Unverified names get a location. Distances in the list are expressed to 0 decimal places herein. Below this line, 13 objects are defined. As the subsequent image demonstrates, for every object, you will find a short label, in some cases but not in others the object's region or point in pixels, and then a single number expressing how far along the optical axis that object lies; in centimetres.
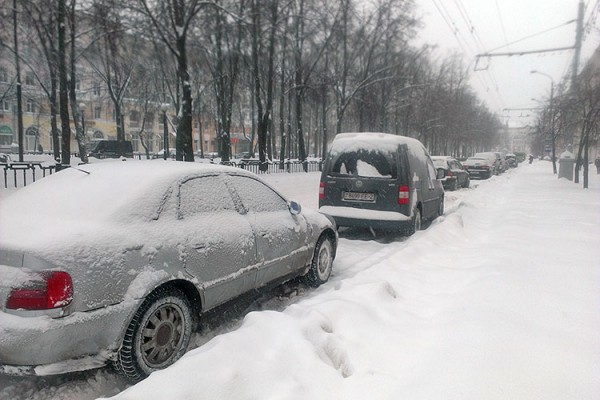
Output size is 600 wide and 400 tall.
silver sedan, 263
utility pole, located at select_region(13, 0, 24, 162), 1998
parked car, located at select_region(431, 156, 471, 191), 1939
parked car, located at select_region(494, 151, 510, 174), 3419
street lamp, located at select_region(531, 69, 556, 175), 3041
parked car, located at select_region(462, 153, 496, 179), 2778
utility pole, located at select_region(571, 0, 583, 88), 2172
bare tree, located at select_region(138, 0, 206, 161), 1614
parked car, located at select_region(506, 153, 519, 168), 5066
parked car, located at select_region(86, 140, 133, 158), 4146
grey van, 775
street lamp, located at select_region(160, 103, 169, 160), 4106
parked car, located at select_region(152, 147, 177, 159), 4962
